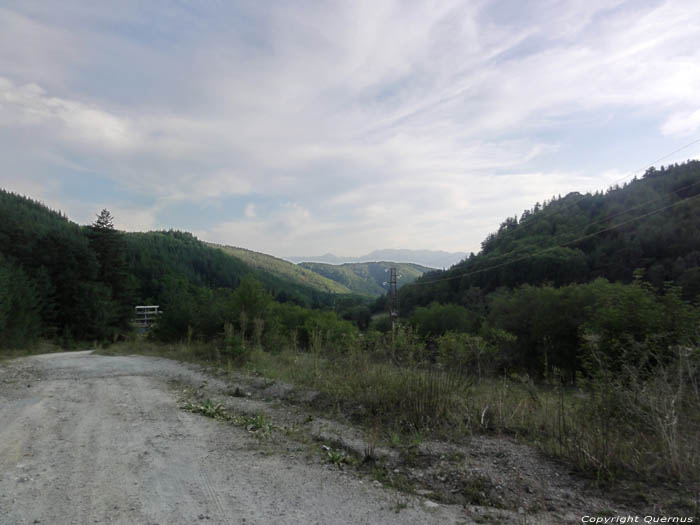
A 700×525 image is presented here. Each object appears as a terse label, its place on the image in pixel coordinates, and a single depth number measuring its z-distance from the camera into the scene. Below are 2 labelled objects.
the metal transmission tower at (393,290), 38.09
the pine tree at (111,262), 40.72
